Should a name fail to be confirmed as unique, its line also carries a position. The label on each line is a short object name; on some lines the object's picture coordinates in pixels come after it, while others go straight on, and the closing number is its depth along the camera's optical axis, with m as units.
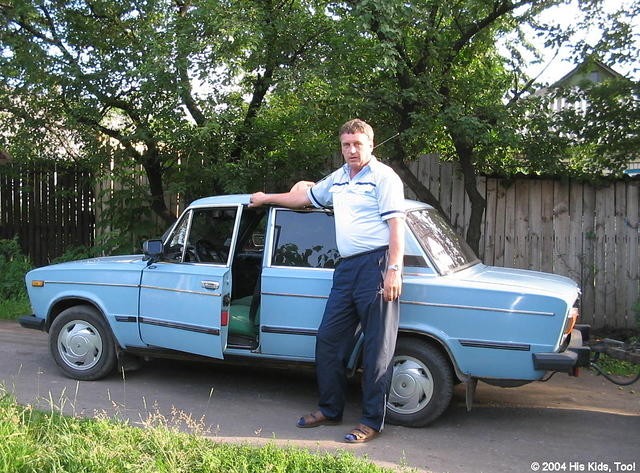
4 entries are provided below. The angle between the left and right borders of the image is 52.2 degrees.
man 4.69
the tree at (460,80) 7.69
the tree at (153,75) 7.67
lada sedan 4.76
